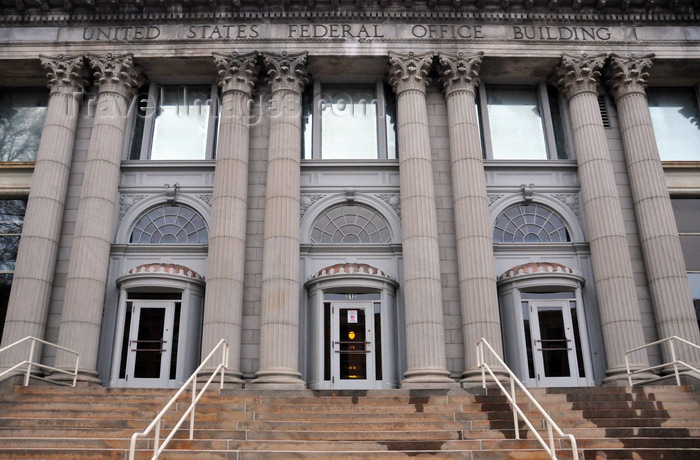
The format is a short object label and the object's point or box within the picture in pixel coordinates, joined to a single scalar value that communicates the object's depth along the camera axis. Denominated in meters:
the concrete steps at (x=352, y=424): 9.44
